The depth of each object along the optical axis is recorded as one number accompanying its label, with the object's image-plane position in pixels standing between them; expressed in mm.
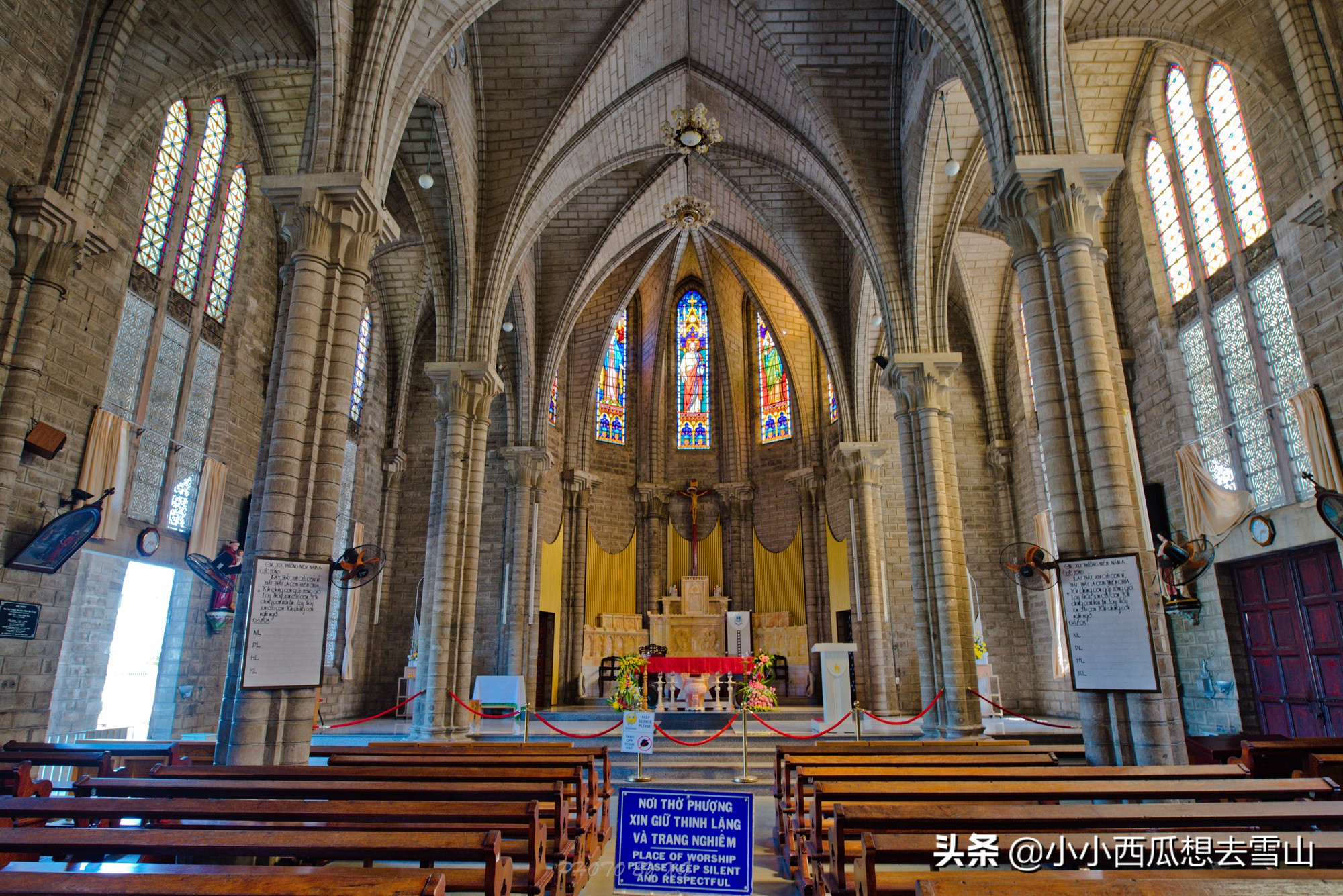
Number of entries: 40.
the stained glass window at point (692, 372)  25141
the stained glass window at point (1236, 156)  11727
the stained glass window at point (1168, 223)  13297
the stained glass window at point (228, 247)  13992
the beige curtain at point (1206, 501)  11852
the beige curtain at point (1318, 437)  9594
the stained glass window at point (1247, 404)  11406
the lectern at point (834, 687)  13445
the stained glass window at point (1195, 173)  12539
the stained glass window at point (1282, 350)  10750
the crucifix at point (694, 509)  23734
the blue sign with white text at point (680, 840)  3725
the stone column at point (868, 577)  17641
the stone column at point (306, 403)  6883
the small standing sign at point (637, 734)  8727
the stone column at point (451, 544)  12602
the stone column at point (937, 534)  12062
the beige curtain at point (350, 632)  17188
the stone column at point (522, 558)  19031
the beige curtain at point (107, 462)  10641
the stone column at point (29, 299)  8586
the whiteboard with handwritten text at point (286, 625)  6883
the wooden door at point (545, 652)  20641
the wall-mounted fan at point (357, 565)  7621
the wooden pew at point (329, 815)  3674
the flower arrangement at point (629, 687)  14039
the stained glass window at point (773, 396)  24016
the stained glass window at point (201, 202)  13156
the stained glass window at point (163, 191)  12250
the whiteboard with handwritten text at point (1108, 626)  6551
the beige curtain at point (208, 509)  13086
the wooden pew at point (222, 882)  2551
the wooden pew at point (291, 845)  3010
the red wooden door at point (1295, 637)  10445
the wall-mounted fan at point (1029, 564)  7656
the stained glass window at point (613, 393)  24141
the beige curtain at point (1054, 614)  16094
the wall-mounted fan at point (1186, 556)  7504
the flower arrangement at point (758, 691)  13711
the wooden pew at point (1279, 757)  6754
